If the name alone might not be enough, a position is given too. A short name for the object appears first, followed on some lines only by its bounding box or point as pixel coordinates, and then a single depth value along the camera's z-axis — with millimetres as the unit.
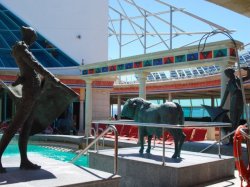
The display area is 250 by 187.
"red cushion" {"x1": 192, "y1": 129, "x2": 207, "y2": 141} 13289
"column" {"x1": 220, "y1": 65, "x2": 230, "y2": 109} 10547
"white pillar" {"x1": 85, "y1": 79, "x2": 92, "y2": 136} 16547
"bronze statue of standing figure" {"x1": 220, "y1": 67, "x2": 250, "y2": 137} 9008
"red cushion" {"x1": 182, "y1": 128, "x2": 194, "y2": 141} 13261
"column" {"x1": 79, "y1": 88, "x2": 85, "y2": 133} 22516
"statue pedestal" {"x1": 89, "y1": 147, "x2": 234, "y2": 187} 5750
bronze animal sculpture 6660
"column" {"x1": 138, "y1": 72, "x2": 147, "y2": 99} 13609
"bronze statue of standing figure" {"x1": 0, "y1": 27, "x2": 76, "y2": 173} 4809
